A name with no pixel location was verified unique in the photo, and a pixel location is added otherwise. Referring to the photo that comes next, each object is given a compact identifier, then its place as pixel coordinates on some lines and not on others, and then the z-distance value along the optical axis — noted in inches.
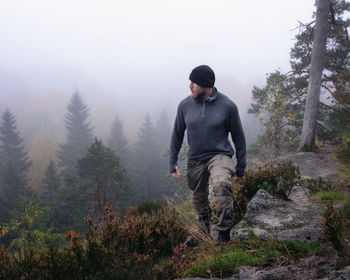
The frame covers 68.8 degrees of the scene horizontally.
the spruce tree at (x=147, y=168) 1871.3
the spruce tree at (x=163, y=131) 2989.7
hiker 128.9
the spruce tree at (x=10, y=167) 1110.8
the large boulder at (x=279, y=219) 116.3
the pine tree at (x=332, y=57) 459.0
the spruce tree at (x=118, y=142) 2133.4
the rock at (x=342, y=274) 72.8
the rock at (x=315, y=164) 257.5
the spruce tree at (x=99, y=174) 874.8
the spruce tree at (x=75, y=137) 1981.3
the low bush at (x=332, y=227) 91.1
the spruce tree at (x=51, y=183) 1321.9
